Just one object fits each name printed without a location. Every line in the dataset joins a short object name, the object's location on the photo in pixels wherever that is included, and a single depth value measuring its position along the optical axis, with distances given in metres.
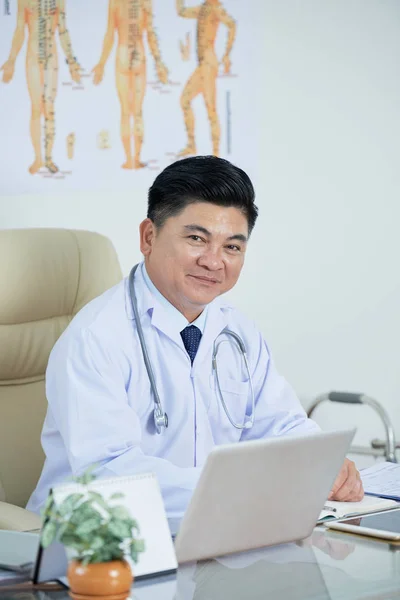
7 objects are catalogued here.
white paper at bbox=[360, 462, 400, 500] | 1.94
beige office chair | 2.14
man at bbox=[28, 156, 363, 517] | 1.98
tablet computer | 1.75
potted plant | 1.45
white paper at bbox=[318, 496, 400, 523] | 1.84
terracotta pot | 1.46
